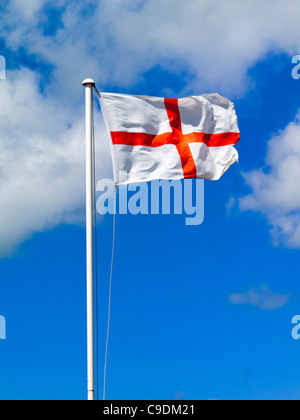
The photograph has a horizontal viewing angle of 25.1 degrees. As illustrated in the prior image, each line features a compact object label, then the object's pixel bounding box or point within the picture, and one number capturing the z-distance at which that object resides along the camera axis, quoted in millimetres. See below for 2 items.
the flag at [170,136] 25656
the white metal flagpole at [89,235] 21672
